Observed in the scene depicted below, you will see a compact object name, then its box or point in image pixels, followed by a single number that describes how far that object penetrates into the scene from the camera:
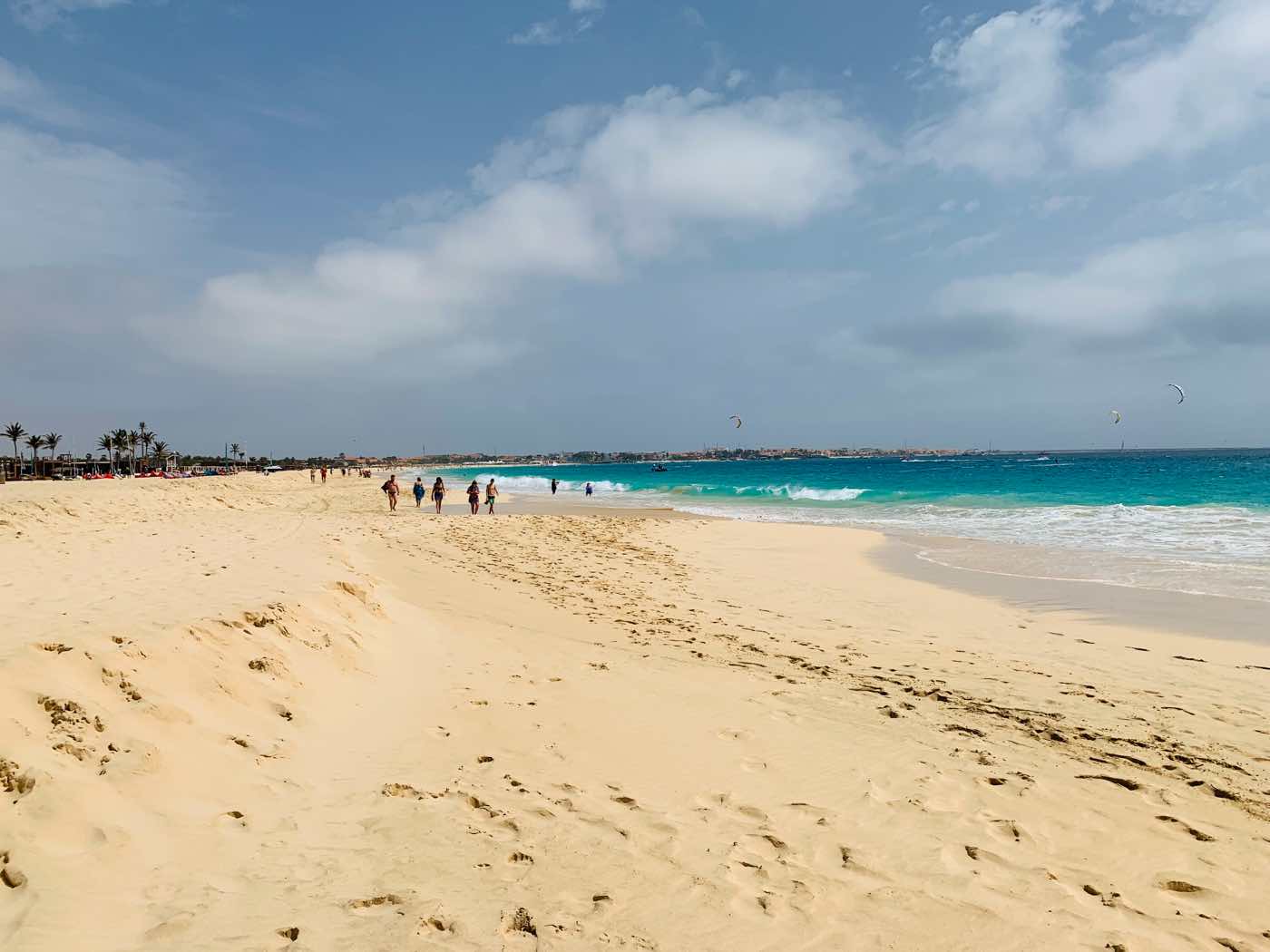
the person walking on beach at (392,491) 28.78
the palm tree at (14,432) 101.44
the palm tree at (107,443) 106.75
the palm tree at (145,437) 108.50
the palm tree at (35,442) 101.11
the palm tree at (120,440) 103.62
